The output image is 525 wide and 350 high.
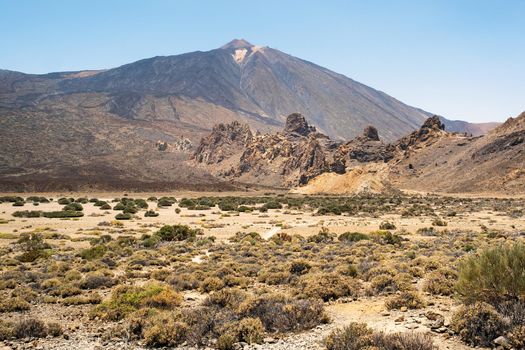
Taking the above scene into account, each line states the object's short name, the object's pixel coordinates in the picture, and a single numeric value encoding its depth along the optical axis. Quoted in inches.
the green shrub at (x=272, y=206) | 2406.5
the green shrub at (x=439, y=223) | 1421.0
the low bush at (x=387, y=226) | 1343.5
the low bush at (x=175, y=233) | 1109.7
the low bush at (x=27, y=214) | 1700.3
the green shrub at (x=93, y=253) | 792.3
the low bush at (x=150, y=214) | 1830.7
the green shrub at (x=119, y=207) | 2105.6
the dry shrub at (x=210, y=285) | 566.3
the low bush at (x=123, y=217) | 1664.1
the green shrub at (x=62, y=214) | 1696.6
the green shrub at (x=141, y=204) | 2295.3
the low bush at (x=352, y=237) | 1046.4
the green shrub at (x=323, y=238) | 1061.1
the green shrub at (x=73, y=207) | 1996.8
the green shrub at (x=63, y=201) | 2388.4
